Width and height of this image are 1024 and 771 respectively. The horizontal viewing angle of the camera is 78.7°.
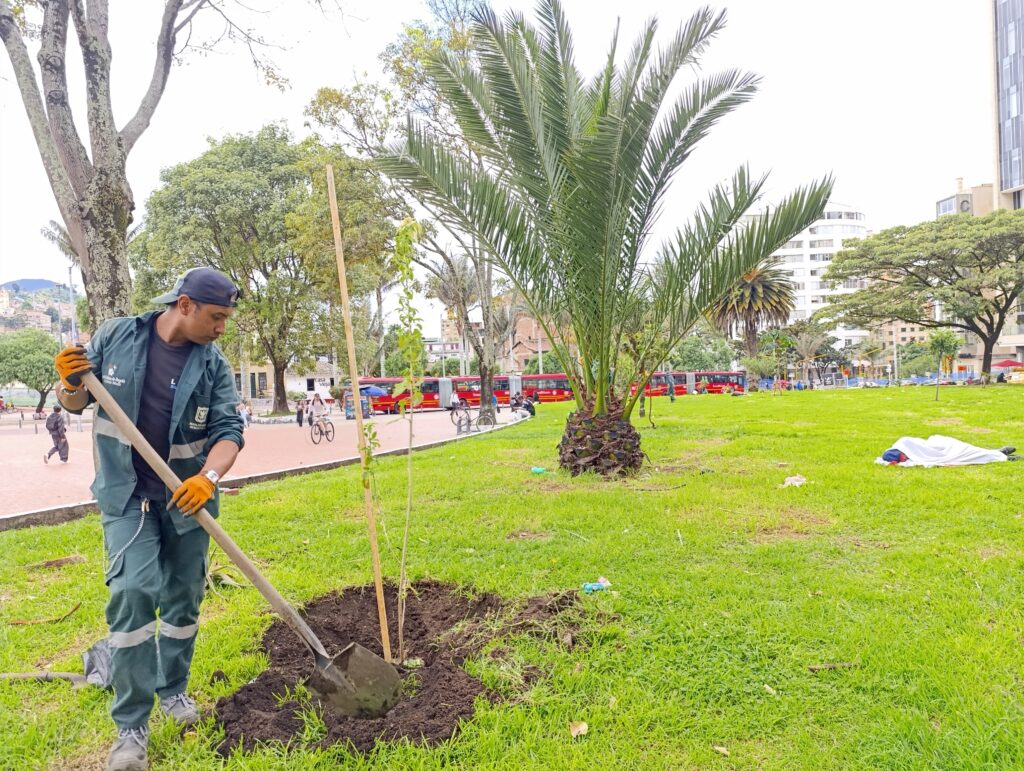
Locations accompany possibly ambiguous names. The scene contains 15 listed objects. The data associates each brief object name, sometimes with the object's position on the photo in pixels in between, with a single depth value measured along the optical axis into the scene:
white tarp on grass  7.59
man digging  2.12
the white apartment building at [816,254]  86.81
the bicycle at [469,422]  16.14
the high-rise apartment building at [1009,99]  50.03
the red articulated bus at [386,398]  31.89
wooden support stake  2.33
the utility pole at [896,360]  65.94
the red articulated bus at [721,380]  44.62
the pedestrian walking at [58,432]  11.84
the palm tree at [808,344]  55.59
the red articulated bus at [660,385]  39.36
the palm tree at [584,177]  6.37
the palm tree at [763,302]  37.16
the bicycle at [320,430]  15.68
